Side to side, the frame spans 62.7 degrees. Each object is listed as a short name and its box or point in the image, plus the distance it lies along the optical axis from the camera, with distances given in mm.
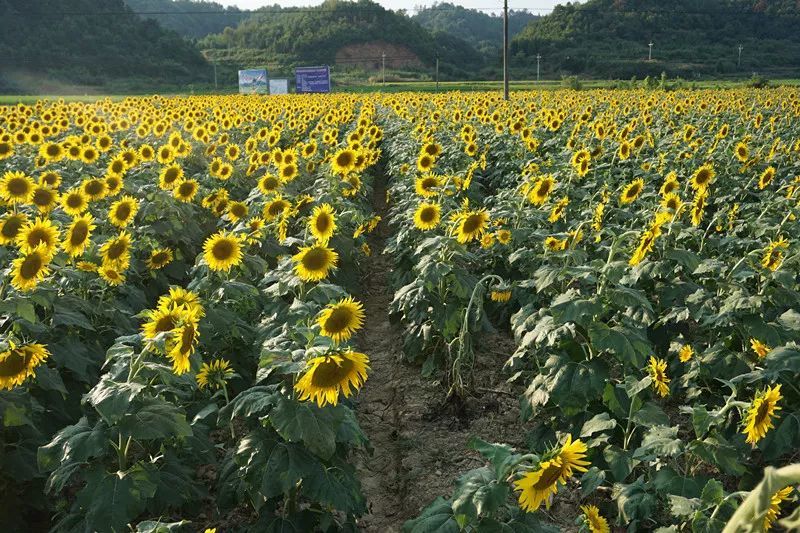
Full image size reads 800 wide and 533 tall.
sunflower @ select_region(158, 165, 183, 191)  7199
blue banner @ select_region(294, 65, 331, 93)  50906
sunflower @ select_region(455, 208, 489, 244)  5013
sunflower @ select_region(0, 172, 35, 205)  6066
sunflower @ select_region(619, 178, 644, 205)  6113
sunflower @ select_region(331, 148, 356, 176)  7766
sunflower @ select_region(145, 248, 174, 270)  5758
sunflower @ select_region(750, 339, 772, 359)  3727
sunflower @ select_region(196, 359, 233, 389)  3568
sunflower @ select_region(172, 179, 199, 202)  7012
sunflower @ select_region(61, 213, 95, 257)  4703
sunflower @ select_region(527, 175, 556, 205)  6262
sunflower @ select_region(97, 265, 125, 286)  4500
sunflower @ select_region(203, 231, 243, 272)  4492
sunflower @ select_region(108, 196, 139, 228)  5797
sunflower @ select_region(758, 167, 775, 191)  8016
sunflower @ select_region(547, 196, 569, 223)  6070
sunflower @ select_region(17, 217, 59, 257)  4412
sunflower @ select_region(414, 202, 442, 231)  5676
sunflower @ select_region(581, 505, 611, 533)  2779
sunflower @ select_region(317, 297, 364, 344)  2984
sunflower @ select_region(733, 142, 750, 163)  9366
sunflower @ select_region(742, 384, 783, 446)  2781
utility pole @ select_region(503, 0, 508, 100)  24962
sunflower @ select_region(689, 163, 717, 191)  6828
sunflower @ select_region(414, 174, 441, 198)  6617
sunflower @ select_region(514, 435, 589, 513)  2135
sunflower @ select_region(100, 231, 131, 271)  4652
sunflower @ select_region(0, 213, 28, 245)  4781
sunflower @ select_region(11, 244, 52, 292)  3730
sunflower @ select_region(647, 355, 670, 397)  3406
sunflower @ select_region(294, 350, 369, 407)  2570
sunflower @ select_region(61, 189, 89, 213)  6031
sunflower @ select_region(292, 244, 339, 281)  3939
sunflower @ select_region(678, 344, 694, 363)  4363
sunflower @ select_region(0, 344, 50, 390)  3045
